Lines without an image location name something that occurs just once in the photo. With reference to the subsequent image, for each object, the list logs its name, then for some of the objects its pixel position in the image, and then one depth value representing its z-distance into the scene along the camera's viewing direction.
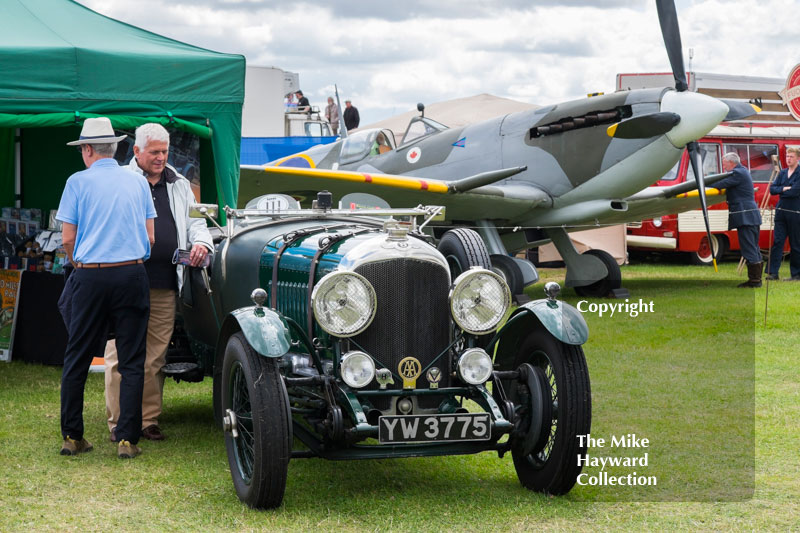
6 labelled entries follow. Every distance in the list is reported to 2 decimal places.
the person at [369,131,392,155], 13.77
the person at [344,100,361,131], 27.11
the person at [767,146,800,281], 13.64
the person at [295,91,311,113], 26.23
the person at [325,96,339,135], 27.70
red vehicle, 16.27
